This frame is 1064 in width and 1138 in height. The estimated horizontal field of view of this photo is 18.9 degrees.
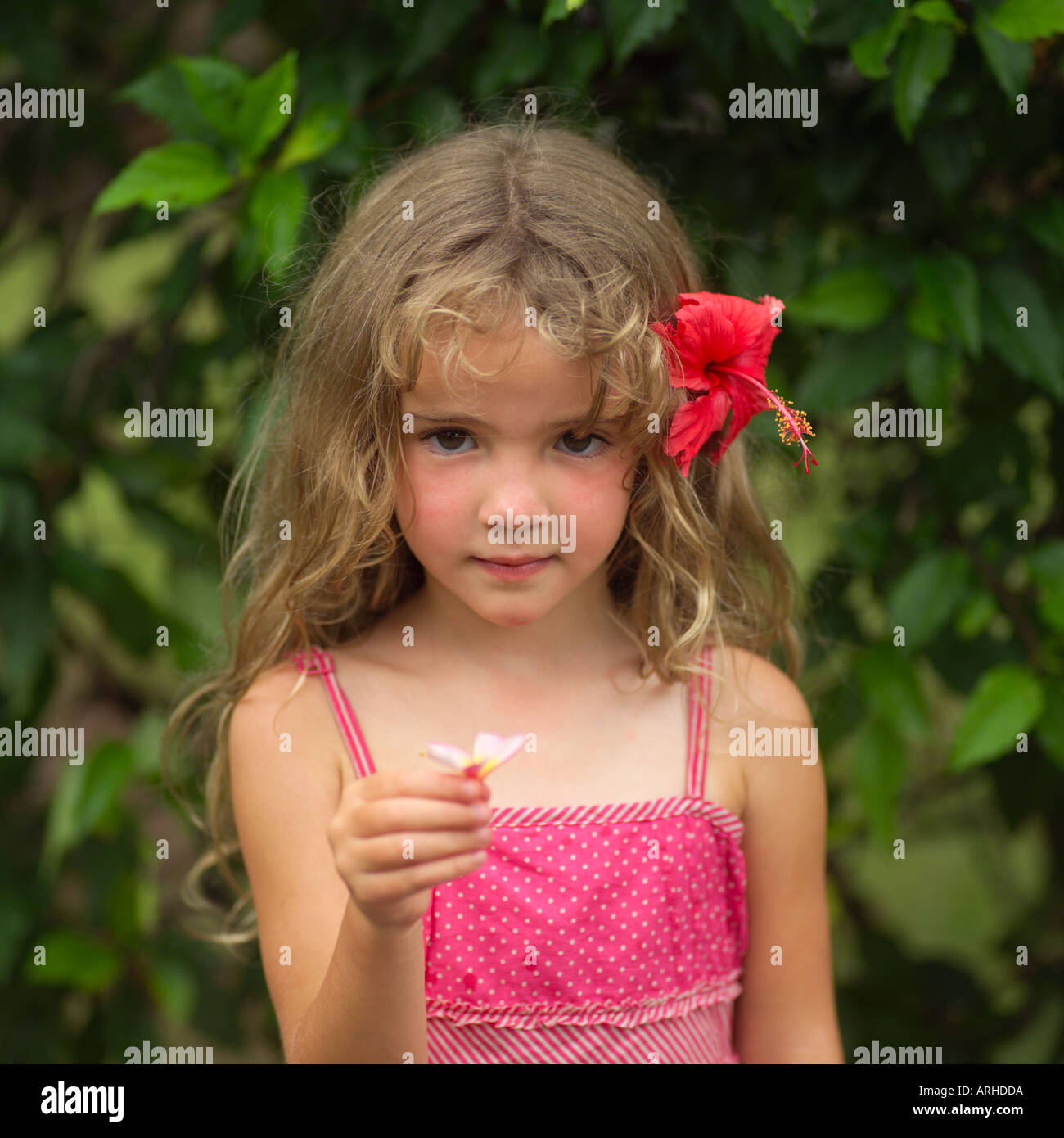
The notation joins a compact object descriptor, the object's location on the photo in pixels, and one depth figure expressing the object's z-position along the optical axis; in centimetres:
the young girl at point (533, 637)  124
